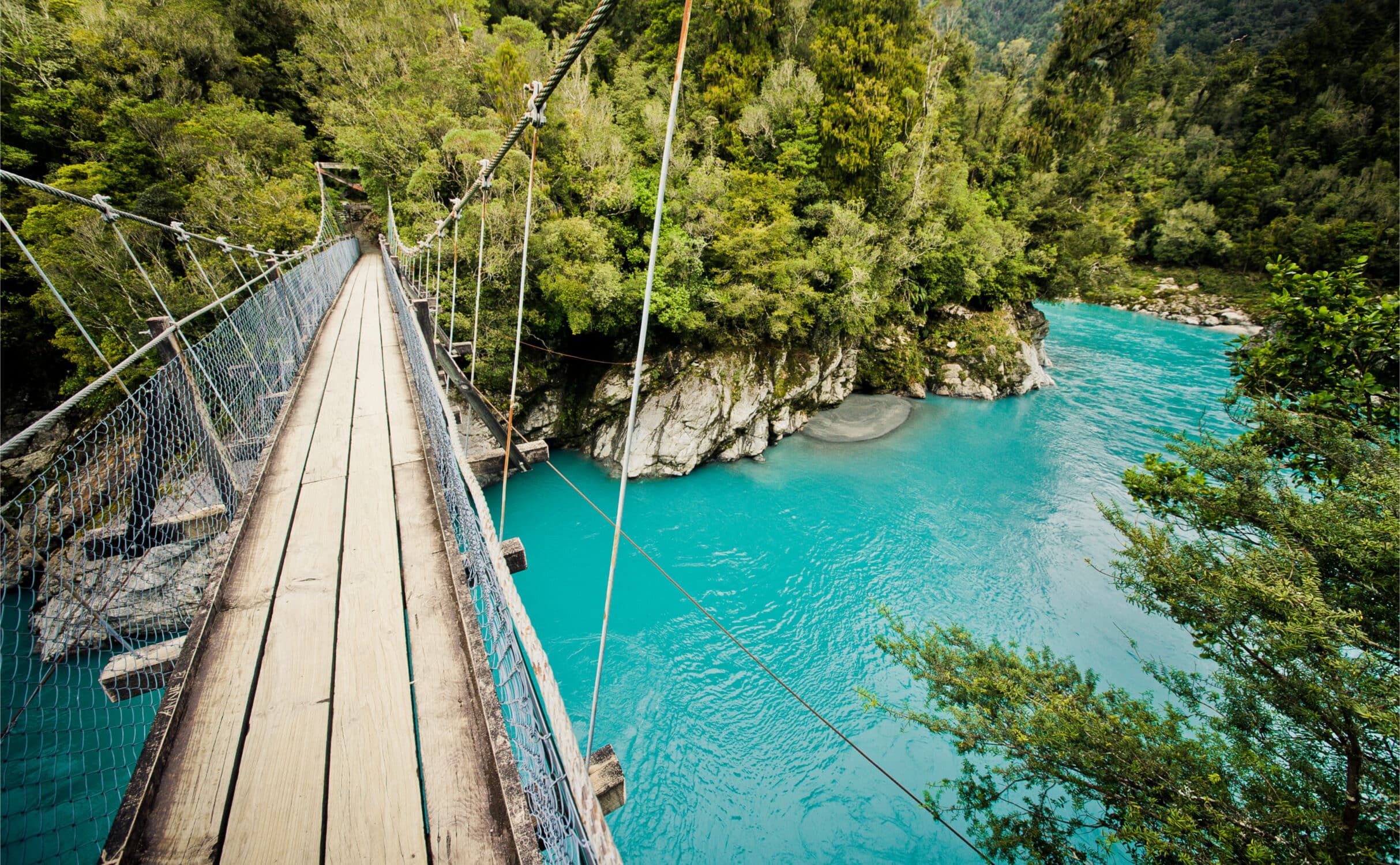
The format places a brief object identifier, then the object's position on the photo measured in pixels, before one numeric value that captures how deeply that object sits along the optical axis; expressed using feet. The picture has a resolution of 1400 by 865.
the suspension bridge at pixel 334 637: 5.96
